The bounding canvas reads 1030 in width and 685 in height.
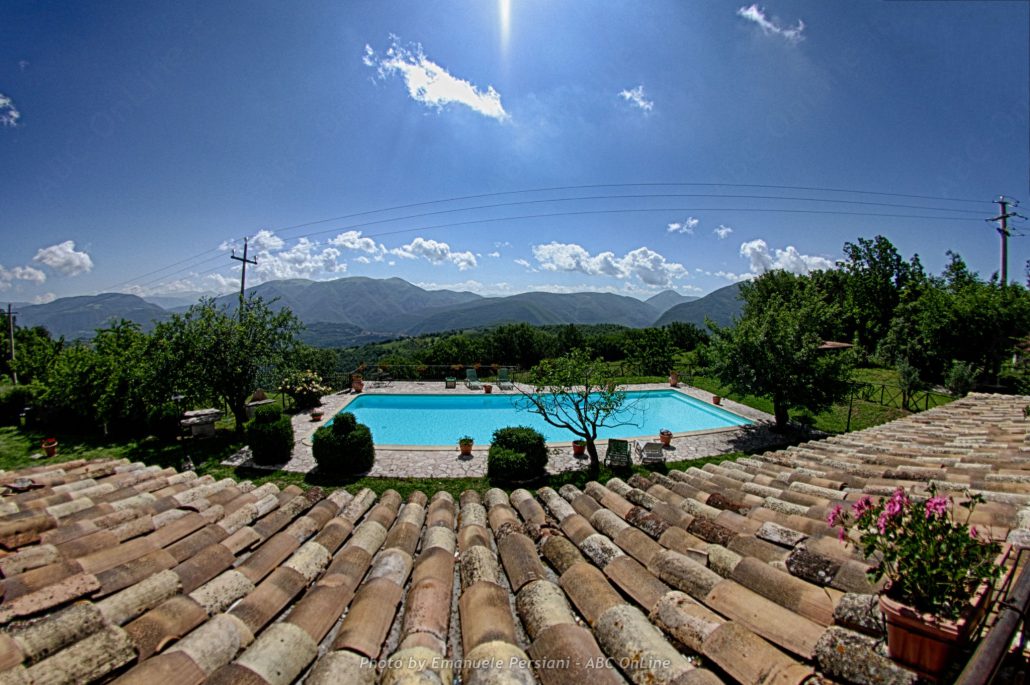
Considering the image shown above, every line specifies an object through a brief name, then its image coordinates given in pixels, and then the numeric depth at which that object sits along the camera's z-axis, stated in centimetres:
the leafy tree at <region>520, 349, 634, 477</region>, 1012
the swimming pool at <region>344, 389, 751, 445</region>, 1631
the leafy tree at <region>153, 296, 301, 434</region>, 1140
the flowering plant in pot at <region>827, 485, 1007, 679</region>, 160
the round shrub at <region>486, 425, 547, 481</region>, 973
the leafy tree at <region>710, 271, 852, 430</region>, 1233
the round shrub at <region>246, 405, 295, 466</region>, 1082
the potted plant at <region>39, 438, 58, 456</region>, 1176
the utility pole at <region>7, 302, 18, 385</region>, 2721
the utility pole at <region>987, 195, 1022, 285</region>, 2497
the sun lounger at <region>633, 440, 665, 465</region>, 1099
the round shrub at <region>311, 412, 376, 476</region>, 1022
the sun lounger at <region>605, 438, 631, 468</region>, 1069
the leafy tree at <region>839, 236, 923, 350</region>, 3353
